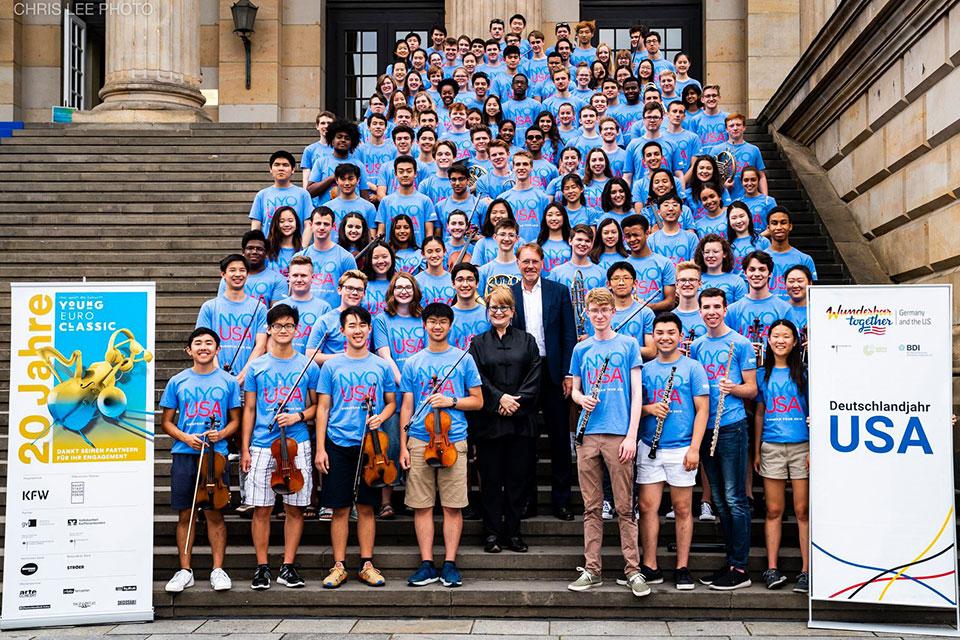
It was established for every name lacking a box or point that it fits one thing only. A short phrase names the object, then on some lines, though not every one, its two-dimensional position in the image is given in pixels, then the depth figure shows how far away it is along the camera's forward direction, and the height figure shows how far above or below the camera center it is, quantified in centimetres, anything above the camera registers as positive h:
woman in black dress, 770 -72
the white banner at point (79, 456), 719 -89
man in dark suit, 814 -9
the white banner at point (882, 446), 685 -79
